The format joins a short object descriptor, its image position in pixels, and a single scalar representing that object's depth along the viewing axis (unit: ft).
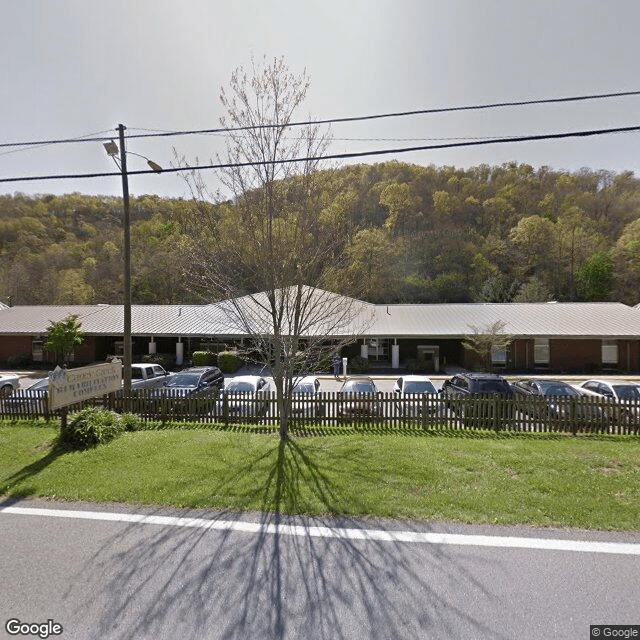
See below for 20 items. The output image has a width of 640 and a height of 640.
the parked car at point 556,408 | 33.09
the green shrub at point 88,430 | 27.63
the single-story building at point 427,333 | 76.69
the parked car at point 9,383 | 56.49
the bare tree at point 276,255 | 26.48
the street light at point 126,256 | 38.24
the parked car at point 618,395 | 32.60
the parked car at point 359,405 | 35.73
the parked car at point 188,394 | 36.65
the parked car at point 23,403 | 37.63
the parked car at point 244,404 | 35.86
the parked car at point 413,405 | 35.47
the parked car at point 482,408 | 34.22
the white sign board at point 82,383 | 27.73
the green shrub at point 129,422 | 31.73
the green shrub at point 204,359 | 79.45
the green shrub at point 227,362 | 76.73
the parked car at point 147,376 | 50.37
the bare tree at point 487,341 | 71.10
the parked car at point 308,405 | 36.01
